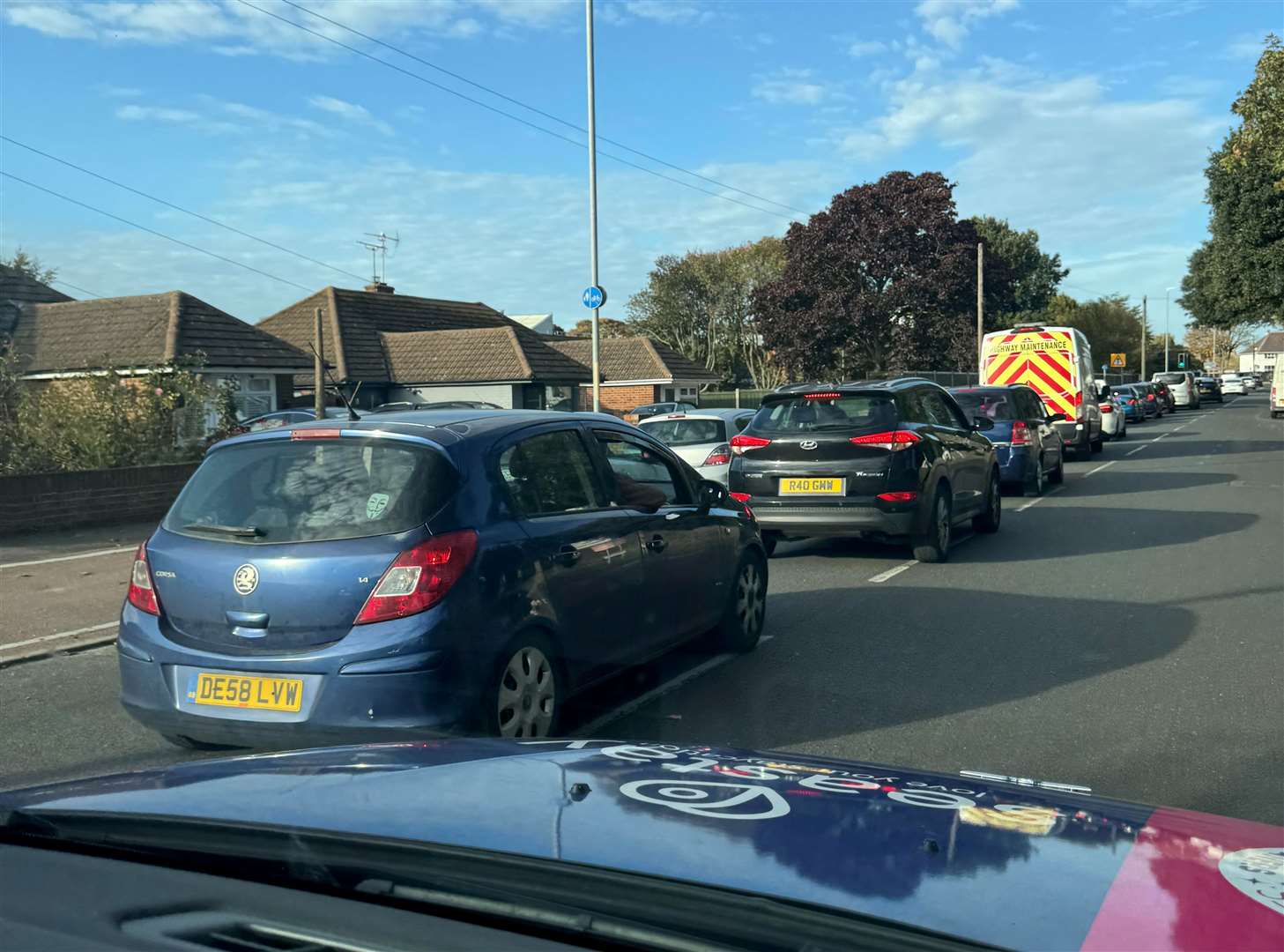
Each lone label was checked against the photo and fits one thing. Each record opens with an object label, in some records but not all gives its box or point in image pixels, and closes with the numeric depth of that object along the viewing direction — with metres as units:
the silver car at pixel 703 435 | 14.86
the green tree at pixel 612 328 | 82.86
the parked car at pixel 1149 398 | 49.78
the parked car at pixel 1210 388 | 76.62
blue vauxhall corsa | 4.64
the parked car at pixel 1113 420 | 33.06
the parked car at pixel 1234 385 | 92.88
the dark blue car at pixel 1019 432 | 17.31
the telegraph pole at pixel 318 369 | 16.52
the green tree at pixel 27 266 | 46.41
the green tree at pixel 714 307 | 70.69
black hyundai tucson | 10.48
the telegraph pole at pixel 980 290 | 40.50
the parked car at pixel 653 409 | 37.72
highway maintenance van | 25.23
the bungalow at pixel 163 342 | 24.62
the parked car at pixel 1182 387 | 61.81
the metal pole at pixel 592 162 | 22.61
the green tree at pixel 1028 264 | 79.38
